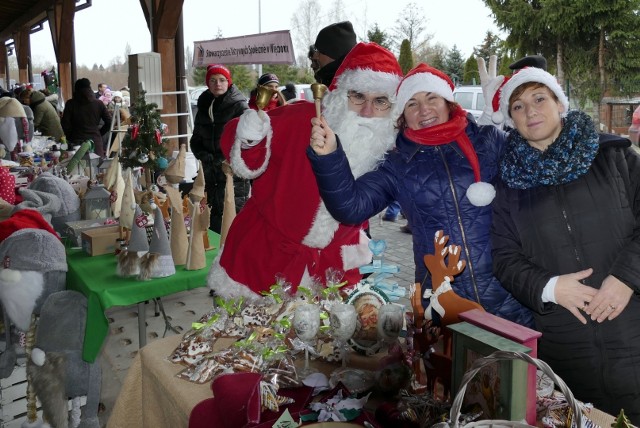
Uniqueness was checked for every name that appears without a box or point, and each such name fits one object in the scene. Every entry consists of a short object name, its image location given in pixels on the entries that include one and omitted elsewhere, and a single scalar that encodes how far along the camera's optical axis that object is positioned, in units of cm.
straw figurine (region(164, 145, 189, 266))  269
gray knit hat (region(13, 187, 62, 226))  314
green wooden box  101
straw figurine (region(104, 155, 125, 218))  331
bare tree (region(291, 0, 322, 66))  2941
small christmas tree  292
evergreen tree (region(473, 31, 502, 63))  2466
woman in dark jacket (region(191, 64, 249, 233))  460
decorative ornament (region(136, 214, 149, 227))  253
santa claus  218
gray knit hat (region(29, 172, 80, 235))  330
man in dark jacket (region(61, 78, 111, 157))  694
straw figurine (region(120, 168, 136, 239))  278
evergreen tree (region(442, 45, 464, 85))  2355
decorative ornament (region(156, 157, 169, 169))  297
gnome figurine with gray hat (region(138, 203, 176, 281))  247
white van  1053
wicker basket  89
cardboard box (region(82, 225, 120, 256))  279
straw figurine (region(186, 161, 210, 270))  265
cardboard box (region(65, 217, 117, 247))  298
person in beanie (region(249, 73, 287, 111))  460
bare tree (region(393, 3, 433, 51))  2320
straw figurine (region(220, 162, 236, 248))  299
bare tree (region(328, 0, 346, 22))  2777
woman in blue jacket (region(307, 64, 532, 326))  170
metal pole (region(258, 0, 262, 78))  1894
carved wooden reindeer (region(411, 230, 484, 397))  130
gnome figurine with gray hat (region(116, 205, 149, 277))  248
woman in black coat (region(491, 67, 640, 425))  147
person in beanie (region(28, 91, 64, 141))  789
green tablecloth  233
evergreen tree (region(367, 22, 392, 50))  2197
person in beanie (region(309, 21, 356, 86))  286
